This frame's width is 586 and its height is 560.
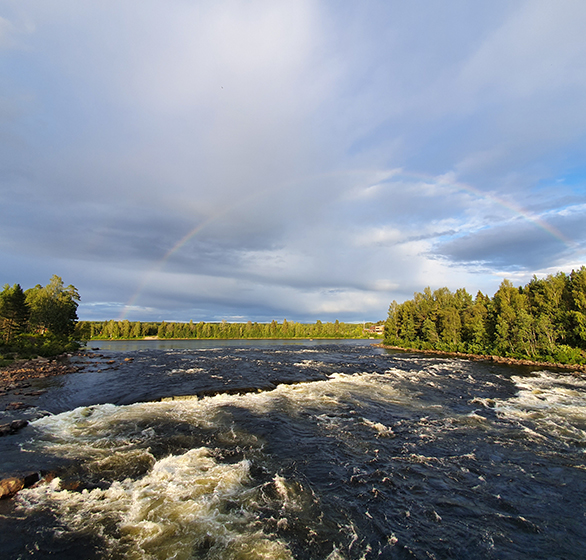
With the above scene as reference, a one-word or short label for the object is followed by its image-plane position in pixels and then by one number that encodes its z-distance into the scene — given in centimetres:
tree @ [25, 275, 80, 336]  7131
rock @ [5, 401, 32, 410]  2158
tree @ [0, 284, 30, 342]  5934
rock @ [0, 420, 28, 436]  1619
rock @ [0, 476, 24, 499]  1001
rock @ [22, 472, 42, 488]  1073
